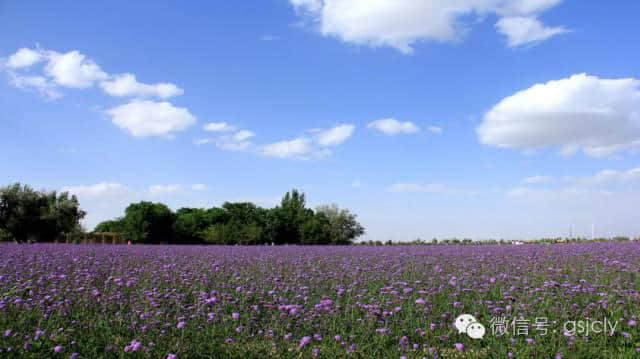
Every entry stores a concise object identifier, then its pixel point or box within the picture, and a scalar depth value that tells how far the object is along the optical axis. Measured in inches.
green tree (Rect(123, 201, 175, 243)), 1487.5
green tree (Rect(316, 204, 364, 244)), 1979.6
